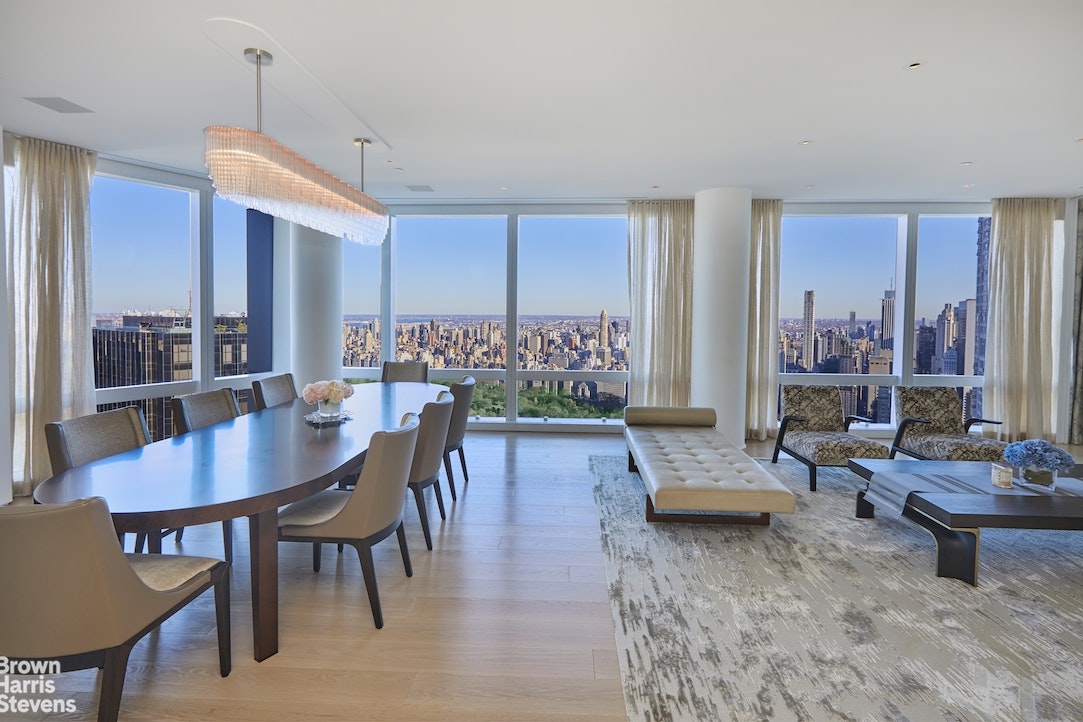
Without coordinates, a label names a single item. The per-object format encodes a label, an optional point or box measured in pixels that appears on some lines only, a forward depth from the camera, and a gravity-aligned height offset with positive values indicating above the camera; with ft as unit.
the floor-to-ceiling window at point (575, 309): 23.04 +1.29
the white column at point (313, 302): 22.02 +1.36
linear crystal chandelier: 8.91 +2.73
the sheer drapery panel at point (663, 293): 21.77 +1.87
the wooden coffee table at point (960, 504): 9.78 -2.79
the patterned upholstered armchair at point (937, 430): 15.57 -2.52
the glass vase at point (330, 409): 11.37 -1.39
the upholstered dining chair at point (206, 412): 10.56 -1.45
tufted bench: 11.47 -2.83
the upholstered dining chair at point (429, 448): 10.53 -2.01
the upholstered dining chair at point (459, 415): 13.62 -1.78
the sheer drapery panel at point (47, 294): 14.49 +1.04
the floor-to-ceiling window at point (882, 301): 21.95 +1.72
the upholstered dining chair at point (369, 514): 8.13 -2.52
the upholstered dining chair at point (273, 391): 13.70 -1.33
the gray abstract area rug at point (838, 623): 6.81 -4.06
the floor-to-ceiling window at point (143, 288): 16.80 +1.43
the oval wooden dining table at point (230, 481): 6.38 -1.80
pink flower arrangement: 11.35 -1.07
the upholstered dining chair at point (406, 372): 19.35 -1.08
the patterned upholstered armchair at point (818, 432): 15.33 -2.55
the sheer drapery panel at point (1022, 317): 20.76 +1.11
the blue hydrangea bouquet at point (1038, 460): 11.21 -2.18
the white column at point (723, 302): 19.66 +1.43
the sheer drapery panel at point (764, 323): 21.31 +0.79
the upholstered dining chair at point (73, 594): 5.11 -2.42
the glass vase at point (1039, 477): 11.48 -2.57
